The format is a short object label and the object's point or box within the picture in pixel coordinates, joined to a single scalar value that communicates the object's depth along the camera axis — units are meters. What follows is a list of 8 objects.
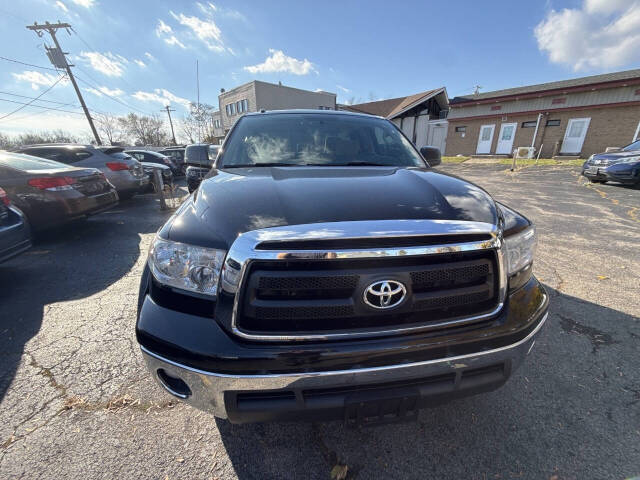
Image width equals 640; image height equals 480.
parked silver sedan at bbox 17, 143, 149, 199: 6.69
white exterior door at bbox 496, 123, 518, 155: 20.47
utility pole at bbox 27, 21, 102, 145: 20.03
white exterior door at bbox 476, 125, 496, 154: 21.48
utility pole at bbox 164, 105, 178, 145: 54.16
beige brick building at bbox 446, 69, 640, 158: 16.85
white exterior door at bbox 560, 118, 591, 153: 18.04
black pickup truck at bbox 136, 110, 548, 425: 1.10
